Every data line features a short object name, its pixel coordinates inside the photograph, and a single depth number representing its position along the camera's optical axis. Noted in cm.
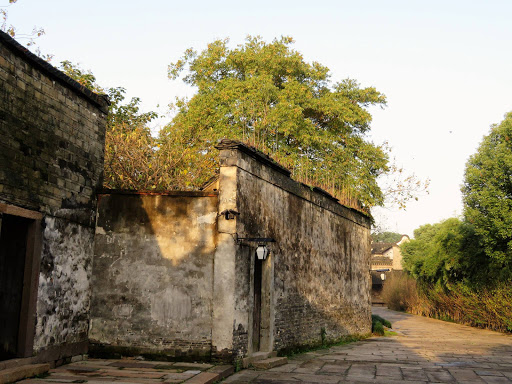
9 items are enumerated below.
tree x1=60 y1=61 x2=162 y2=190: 1295
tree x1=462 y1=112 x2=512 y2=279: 1731
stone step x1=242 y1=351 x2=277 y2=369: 804
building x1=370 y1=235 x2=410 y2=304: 4303
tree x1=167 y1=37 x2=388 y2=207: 1859
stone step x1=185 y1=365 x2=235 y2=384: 645
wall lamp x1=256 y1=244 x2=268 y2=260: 848
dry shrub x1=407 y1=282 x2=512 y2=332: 1711
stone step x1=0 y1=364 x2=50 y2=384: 599
